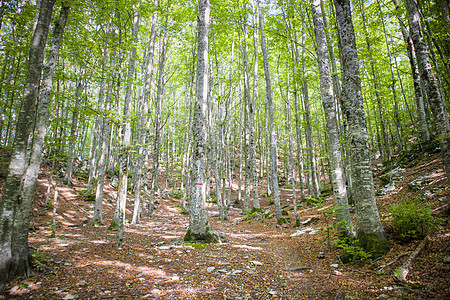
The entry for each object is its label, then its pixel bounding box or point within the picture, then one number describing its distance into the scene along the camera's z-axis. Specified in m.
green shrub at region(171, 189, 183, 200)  23.73
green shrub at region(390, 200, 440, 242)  4.17
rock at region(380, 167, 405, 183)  9.70
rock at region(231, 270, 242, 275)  4.32
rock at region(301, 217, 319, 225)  9.53
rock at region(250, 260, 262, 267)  4.95
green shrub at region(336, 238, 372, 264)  4.17
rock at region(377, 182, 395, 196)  8.87
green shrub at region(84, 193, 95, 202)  15.00
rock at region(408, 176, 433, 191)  7.20
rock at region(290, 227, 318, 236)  7.95
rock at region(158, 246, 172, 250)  6.10
